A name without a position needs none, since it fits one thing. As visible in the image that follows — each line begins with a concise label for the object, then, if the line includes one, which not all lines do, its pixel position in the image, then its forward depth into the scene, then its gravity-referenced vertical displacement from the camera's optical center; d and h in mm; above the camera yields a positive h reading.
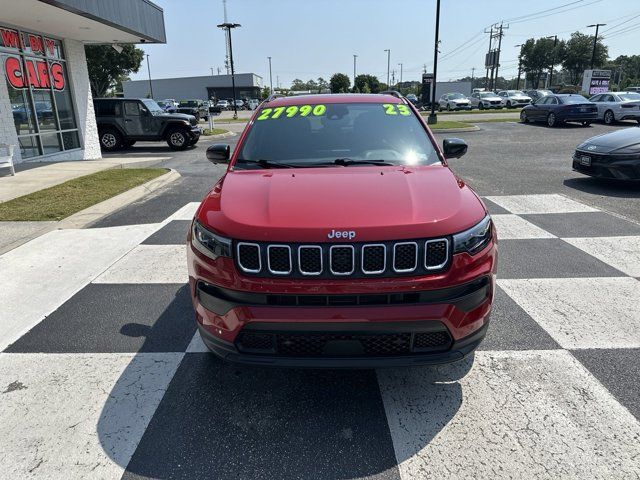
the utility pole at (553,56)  75875 +5514
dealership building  11539 +1122
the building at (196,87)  91500 +2526
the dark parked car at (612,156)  8328 -1179
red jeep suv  2406 -914
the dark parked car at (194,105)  44925 -521
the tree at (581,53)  75188 +5842
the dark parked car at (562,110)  21578 -877
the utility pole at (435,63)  24511 +1576
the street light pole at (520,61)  89150 +5629
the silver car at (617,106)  21641 -760
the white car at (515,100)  39719 -678
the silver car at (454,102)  39125 -695
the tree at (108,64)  49300 +4028
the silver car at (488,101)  39406 -678
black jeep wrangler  17141 -769
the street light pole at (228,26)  42869 +6565
